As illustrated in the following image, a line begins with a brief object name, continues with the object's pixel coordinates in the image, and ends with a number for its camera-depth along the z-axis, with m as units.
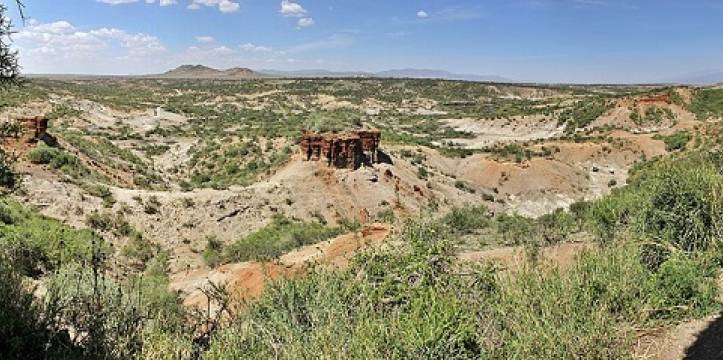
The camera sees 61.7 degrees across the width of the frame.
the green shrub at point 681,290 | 11.98
